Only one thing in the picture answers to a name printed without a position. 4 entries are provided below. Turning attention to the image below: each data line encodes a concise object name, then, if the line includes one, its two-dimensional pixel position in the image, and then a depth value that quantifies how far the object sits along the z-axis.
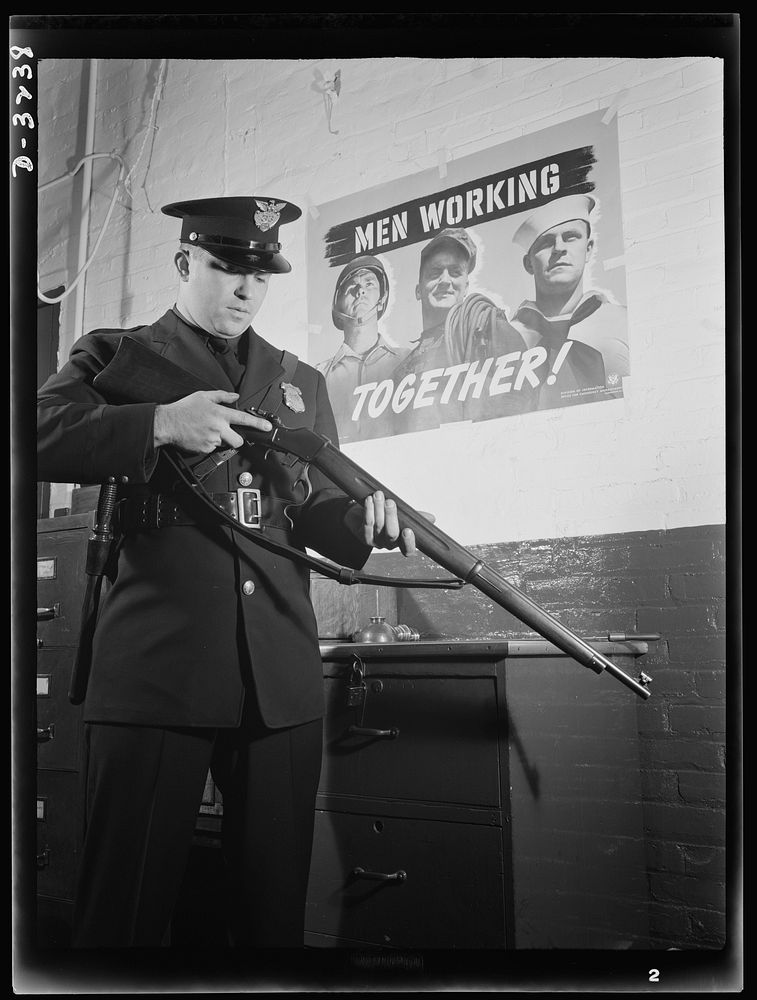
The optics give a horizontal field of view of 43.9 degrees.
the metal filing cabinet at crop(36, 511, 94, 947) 2.12
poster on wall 2.32
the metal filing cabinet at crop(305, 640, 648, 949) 1.92
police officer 1.91
